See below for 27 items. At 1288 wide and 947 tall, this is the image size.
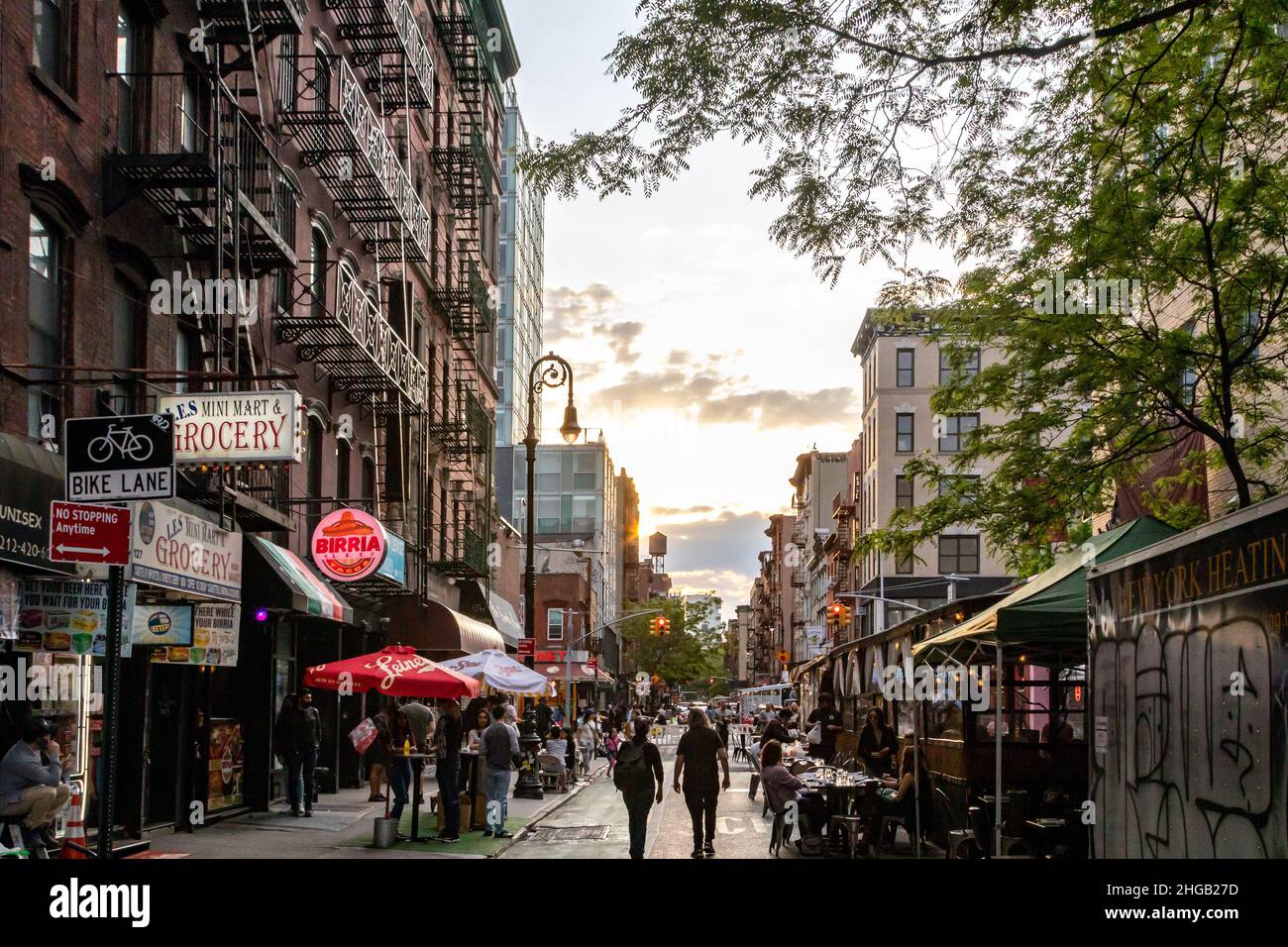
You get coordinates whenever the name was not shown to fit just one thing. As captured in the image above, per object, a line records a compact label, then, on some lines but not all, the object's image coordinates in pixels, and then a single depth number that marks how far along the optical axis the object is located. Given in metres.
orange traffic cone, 14.24
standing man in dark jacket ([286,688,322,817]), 22.03
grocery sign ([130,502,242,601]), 15.27
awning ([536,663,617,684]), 65.34
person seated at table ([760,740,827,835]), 18.38
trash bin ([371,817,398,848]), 18.59
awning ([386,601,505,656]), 32.97
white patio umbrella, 22.95
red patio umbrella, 19.98
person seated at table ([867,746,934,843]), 16.89
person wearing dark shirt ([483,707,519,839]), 21.14
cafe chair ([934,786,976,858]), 14.16
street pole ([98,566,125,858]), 7.24
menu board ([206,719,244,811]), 21.48
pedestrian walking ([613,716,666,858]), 15.73
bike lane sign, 8.02
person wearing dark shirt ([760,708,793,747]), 24.15
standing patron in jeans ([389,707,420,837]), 20.14
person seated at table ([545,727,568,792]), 32.28
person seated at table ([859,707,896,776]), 21.05
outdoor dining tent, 13.32
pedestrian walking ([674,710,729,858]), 16.98
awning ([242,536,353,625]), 20.39
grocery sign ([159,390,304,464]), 17.08
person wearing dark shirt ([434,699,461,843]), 20.48
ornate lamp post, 29.84
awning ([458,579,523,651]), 42.34
